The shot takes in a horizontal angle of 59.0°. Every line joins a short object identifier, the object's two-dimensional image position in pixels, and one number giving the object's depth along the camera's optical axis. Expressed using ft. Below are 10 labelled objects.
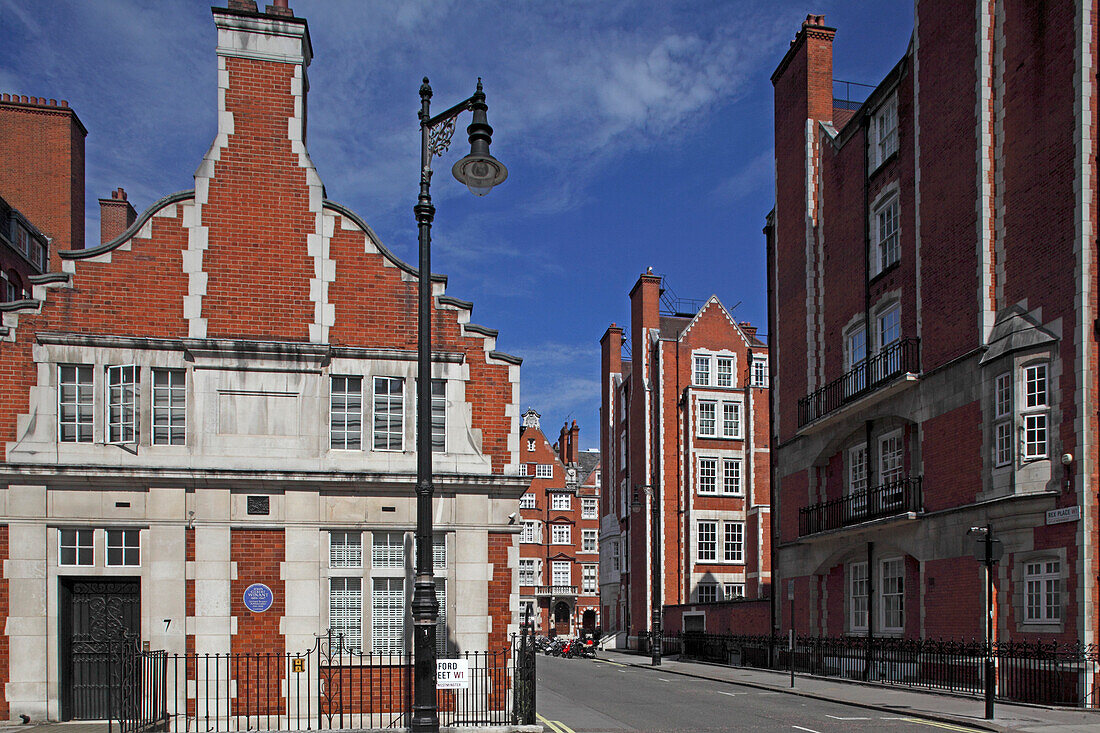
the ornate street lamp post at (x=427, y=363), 40.04
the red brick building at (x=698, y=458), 174.91
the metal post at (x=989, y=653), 55.83
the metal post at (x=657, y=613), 132.36
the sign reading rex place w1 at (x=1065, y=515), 65.36
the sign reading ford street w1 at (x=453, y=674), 44.98
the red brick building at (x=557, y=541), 250.37
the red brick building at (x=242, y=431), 53.06
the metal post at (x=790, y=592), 112.88
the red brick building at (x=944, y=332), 68.13
